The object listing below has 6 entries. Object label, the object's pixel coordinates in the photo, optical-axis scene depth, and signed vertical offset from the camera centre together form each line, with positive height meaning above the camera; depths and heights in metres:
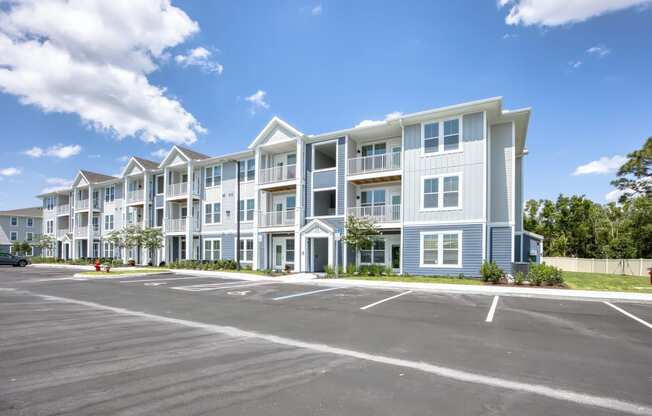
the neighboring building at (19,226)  61.34 -0.89
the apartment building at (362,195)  20.09 +2.01
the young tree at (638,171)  31.42 +4.85
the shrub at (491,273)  17.62 -2.47
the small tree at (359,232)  21.77 -0.57
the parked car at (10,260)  37.81 -4.20
